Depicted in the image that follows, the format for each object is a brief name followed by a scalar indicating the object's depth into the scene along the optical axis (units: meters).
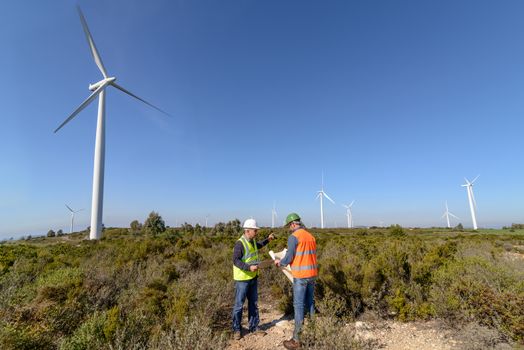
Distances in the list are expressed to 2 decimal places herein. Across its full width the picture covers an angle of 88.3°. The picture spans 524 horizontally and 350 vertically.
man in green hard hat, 4.47
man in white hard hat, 4.89
